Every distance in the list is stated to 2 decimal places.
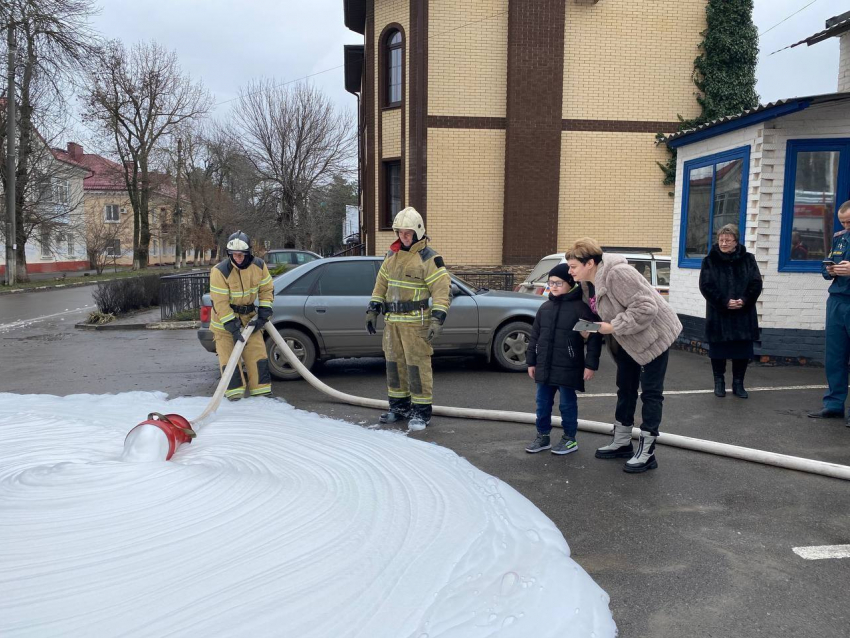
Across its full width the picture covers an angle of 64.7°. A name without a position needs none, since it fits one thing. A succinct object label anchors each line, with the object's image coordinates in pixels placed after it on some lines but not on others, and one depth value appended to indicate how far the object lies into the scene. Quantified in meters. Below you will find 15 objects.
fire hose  4.66
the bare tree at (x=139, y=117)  40.59
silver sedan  8.24
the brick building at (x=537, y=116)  17.12
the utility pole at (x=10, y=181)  23.65
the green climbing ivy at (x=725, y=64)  17.33
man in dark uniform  5.95
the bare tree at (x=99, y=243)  39.88
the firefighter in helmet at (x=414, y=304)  5.88
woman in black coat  6.99
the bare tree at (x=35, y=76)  18.08
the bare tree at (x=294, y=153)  31.22
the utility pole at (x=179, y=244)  51.97
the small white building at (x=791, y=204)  8.48
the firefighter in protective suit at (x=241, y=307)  6.54
